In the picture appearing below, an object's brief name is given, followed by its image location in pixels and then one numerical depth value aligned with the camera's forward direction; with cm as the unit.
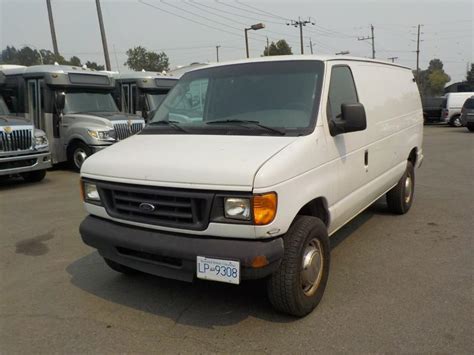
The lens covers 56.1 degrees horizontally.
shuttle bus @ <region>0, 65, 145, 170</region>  1128
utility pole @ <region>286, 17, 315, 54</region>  4511
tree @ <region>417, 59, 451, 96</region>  7719
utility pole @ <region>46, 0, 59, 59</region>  2592
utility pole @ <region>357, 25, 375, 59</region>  6494
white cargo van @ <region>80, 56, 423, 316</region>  312
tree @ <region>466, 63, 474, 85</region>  8034
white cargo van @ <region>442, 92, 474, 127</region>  2412
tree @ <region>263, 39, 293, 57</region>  4514
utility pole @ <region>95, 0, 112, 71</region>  2212
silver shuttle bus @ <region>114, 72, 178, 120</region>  1382
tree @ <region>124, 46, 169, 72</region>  7398
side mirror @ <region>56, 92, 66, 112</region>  1149
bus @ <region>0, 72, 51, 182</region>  919
